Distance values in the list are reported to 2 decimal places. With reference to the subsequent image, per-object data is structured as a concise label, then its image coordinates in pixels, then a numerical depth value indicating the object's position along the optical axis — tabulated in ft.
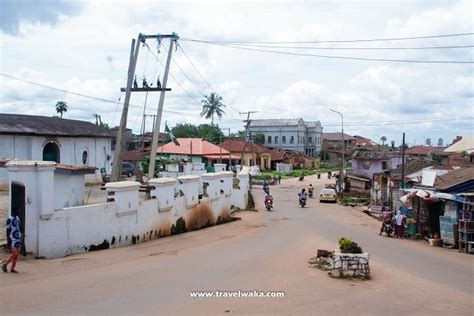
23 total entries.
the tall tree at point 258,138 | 355.15
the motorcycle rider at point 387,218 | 81.05
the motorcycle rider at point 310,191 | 176.37
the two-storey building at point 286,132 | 361.71
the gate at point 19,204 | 42.52
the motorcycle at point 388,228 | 81.35
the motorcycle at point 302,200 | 134.00
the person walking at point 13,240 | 36.73
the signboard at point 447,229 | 69.31
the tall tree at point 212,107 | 306.55
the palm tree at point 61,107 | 287.48
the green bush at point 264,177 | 239.91
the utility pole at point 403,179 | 106.11
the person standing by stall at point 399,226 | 80.02
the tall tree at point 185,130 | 326.65
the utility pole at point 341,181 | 172.14
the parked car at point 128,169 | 167.53
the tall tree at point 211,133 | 298.25
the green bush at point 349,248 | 42.50
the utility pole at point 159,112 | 93.56
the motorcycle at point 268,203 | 120.37
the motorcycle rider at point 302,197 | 134.00
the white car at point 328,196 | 156.66
